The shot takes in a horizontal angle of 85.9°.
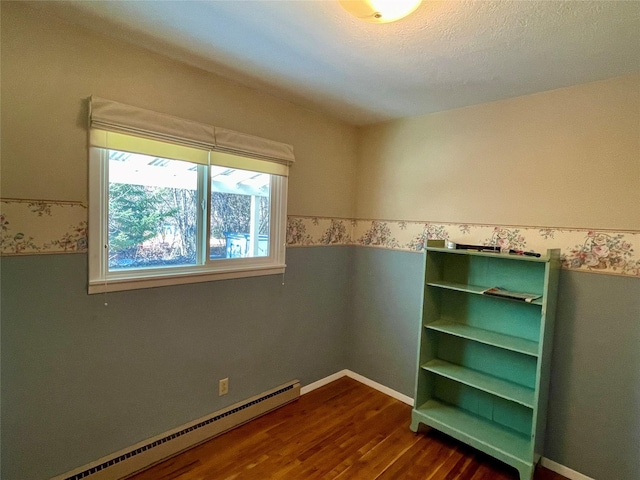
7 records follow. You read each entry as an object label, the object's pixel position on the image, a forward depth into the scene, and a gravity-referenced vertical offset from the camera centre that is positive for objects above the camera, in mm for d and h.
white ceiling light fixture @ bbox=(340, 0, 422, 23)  1146 +742
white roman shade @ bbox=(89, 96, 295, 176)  1688 +440
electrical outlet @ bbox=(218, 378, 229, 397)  2291 -1129
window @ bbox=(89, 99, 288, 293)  1753 +34
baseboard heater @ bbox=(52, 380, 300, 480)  1796 -1332
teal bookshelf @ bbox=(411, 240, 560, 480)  1979 -827
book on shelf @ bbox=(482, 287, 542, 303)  1958 -374
